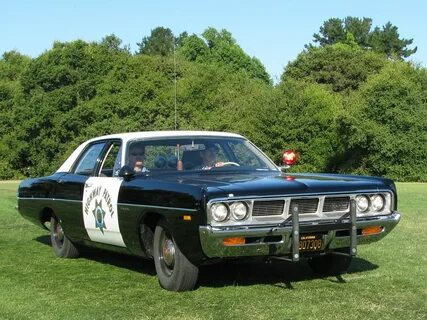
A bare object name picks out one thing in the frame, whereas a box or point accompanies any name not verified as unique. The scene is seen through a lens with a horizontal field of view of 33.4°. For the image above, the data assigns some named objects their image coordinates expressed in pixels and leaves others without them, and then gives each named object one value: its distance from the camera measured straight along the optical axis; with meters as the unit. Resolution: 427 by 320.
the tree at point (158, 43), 103.00
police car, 6.35
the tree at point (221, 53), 81.08
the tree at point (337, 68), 64.88
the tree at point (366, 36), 89.38
